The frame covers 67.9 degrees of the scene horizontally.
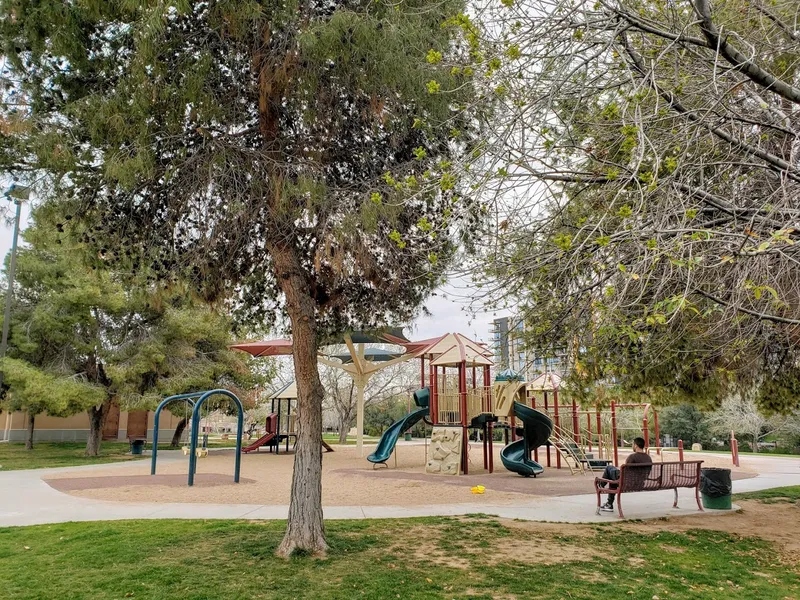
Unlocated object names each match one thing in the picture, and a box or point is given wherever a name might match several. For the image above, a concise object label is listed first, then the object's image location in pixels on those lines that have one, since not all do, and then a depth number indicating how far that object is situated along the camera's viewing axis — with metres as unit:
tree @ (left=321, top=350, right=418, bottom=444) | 37.84
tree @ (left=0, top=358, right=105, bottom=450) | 18.50
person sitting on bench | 9.59
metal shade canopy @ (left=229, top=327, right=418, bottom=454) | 21.97
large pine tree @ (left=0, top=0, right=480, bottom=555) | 6.12
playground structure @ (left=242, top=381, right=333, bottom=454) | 25.05
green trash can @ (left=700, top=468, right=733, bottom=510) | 10.30
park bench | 9.36
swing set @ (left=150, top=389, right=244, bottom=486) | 13.46
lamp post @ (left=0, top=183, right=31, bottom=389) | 6.61
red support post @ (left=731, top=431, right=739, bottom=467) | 21.80
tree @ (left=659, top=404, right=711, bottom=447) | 37.72
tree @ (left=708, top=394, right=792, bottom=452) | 34.03
